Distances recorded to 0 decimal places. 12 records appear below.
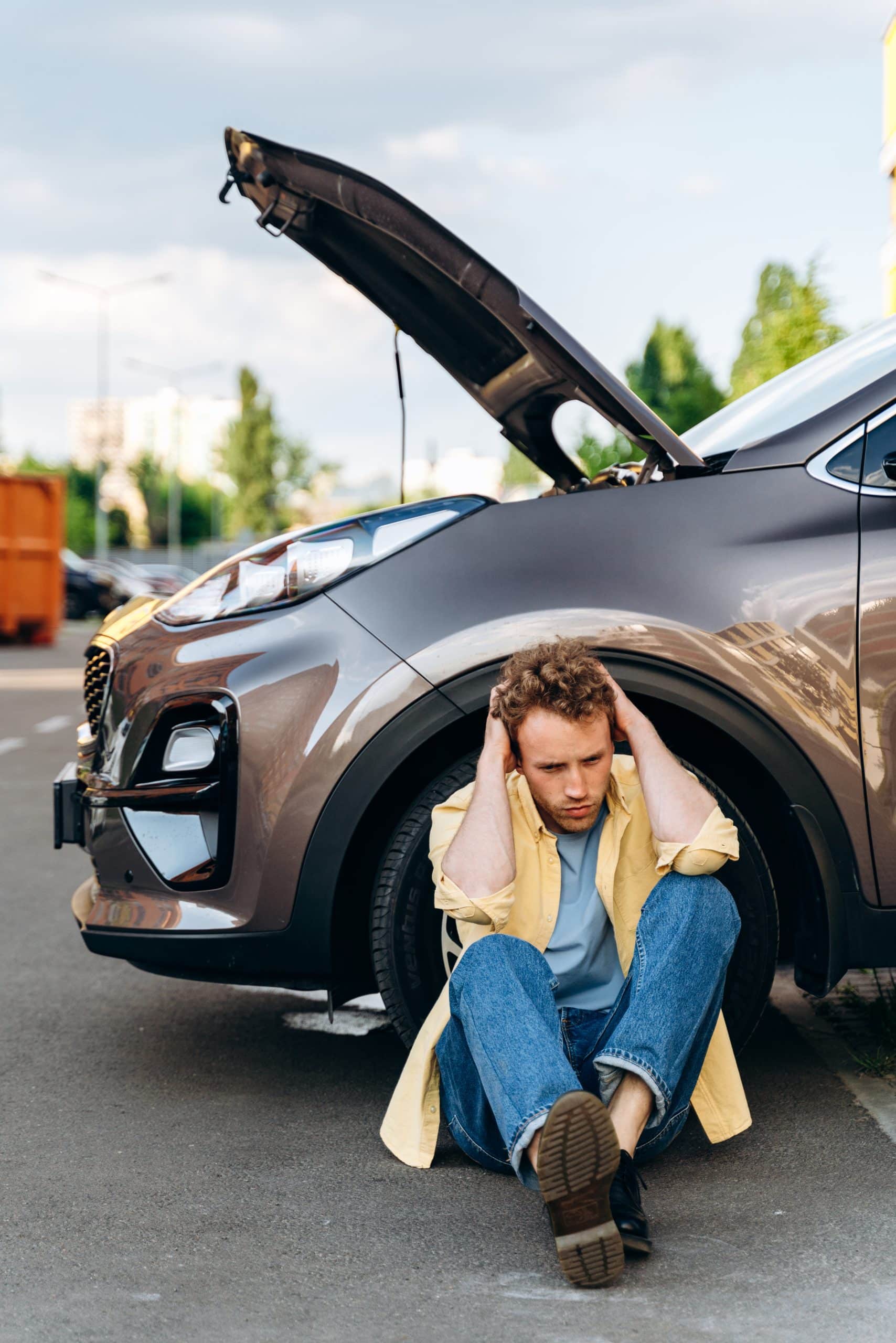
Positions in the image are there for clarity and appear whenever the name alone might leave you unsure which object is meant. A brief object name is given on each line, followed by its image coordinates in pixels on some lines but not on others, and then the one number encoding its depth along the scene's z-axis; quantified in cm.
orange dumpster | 2434
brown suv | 312
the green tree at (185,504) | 8031
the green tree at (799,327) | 1134
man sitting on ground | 269
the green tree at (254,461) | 9962
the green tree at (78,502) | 6719
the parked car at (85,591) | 3400
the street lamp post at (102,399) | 4096
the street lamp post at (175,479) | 5259
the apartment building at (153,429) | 11094
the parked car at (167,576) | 3762
